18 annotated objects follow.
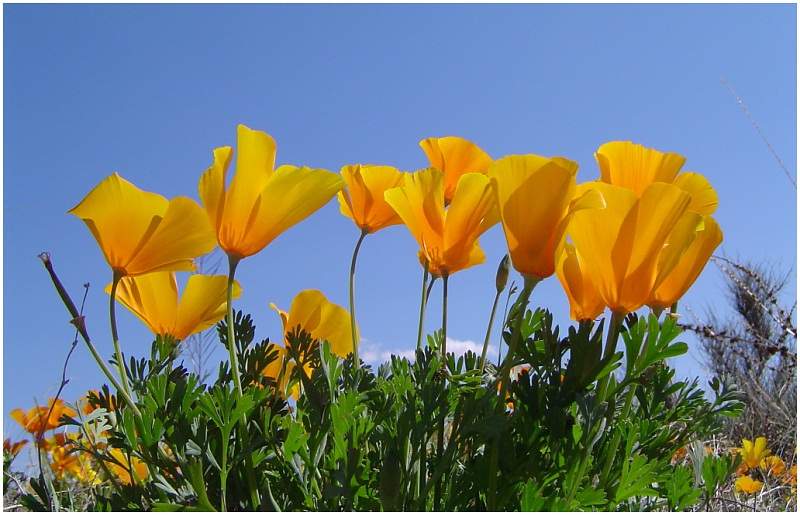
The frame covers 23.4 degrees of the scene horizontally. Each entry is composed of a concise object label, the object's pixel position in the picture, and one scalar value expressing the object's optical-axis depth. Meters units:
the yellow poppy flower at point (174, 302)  0.77
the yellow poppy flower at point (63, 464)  1.35
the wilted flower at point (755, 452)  1.23
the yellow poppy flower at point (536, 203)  0.68
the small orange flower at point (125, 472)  0.92
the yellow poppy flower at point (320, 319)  0.80
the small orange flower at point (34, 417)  1.04
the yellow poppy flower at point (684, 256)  0.69
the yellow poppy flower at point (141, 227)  0.71
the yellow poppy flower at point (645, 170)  0.74
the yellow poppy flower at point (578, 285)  0.71
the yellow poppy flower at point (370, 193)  0.78
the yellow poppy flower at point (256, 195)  0.71
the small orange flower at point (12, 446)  1.22
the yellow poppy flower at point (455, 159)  0.80
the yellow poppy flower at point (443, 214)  0.73
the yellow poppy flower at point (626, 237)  0.69
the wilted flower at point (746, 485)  1.15
